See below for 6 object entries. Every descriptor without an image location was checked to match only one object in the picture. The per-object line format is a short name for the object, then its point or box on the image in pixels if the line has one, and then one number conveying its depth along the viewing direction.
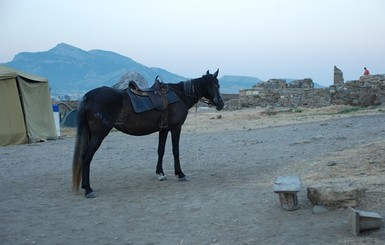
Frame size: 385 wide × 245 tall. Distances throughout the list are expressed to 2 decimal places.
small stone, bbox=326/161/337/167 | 7.32
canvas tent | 14.85
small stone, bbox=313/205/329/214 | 4.94
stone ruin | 22.80
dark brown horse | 6.96
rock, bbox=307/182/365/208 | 4.91
